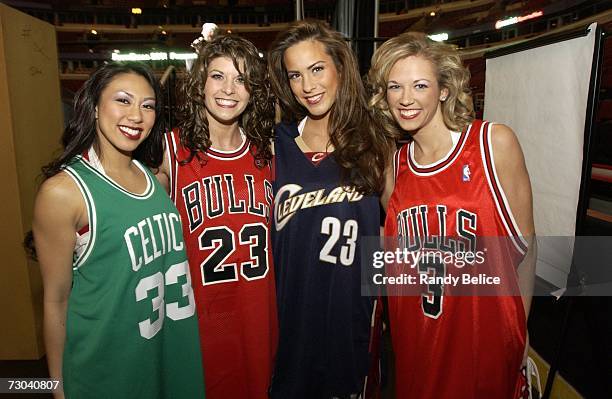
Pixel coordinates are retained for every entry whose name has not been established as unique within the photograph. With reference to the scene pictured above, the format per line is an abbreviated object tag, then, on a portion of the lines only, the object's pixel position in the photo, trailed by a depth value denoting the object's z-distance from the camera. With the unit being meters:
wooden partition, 2.88
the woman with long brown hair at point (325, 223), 1.83
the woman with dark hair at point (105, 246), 1.37
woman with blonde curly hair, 1.63
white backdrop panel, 1.82
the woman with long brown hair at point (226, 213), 1.80
